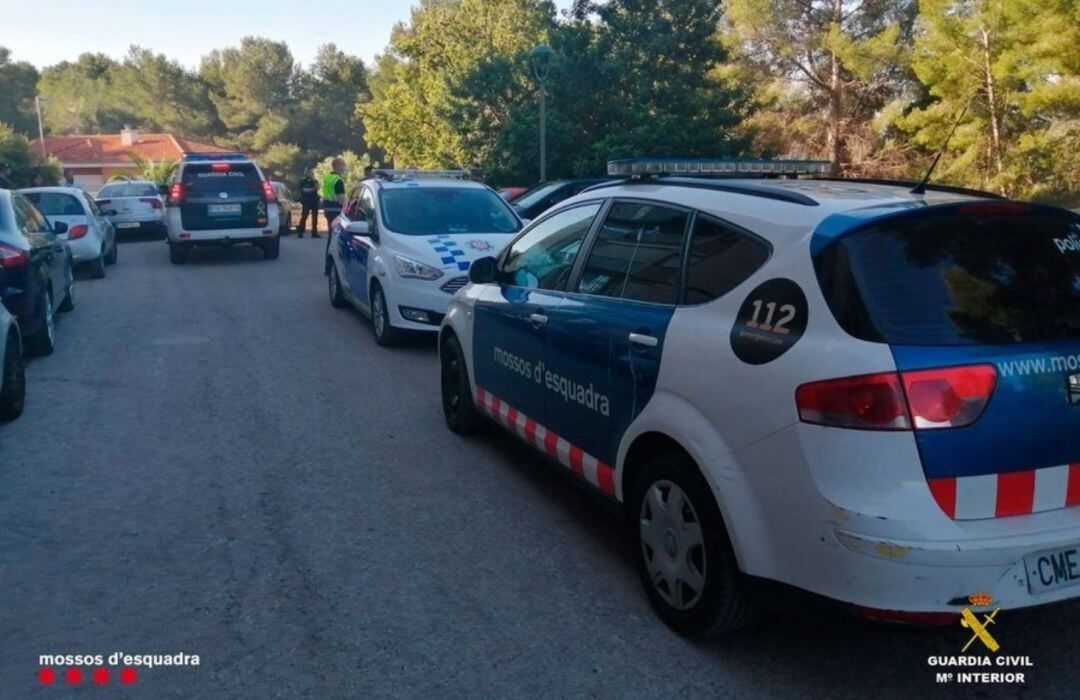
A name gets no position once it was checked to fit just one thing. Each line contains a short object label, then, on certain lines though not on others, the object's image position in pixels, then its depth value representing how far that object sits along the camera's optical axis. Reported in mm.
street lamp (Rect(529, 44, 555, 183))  16938
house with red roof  69812
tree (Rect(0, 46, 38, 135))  79438
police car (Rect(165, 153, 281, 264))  17844
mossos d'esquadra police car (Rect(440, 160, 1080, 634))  3145
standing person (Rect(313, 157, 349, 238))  22172
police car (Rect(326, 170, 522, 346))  9625
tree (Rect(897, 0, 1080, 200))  23375
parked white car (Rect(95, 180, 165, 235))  23484
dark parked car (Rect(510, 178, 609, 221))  15006
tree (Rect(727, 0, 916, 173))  29562
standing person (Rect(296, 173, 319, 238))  22922
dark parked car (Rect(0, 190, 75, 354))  8867
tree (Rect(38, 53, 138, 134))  93688
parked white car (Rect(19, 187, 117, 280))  16062
